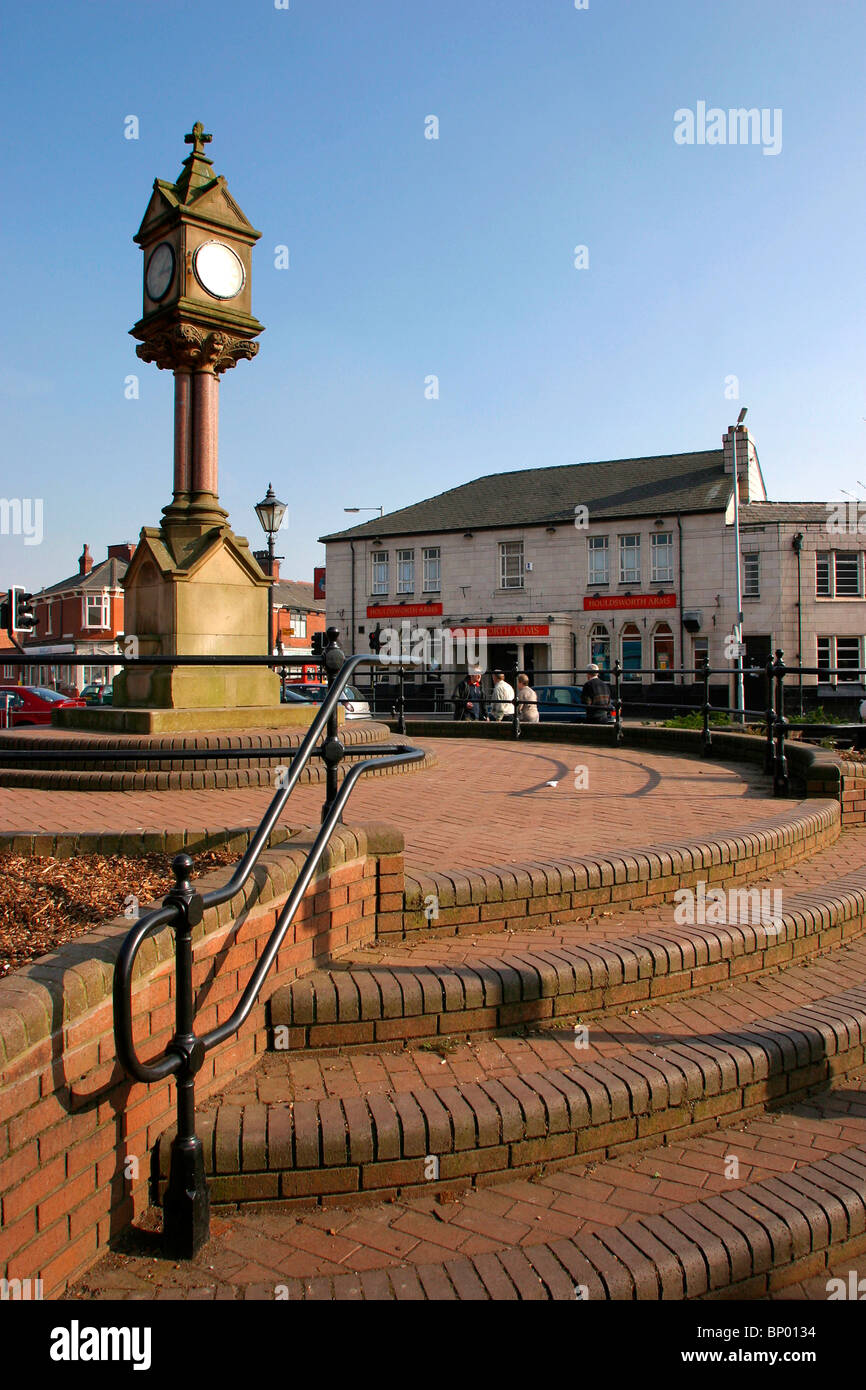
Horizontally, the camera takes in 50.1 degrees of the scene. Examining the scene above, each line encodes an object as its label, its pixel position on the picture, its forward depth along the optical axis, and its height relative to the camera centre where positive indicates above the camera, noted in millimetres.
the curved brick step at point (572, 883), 3982 -972
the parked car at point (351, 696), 12314 -410
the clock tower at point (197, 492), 8336 +1769
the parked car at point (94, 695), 19506 -438
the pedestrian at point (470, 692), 16688 -333
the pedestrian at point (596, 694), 14292 -314
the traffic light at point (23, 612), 15211 +1071
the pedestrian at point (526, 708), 13972 -523
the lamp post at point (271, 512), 16750 +2957
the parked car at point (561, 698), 23516 -628
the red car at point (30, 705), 18594 -596
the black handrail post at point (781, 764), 7152 -706
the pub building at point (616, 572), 34812 +4170
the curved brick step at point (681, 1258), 2283 -1520
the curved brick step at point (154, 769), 6863 -719
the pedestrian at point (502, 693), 14538 -304
